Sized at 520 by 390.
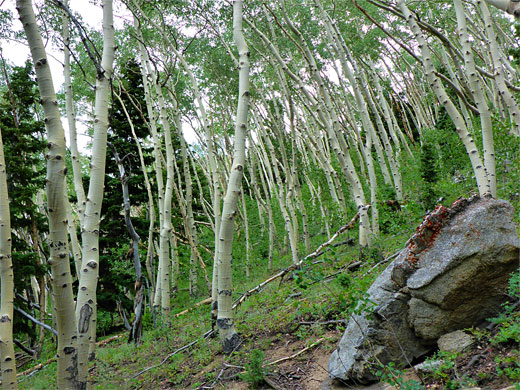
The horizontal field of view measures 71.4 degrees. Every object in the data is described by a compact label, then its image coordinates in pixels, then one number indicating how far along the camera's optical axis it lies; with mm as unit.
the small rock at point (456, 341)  3320
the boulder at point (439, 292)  3486
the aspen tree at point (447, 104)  5379
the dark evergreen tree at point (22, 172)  9508
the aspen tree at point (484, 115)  5543
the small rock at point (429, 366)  3164
